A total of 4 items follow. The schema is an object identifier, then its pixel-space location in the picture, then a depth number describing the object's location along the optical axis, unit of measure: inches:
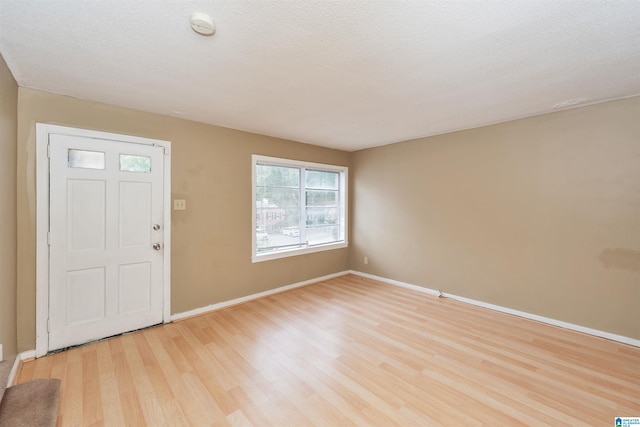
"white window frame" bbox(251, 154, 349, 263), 149.4
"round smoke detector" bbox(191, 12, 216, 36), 55.8
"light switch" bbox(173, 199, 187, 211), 121.9
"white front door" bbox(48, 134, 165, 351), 96.4
